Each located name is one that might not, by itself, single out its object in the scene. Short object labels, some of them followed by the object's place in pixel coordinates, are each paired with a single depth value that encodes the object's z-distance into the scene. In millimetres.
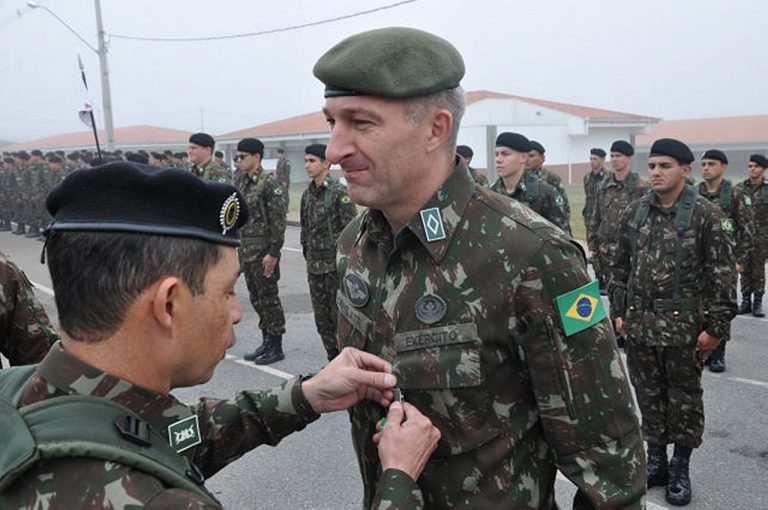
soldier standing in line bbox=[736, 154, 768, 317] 7336
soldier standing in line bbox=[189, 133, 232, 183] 8836
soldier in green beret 1496
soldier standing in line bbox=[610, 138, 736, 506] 3607
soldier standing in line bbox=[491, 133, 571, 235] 6520
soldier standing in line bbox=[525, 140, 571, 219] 7823
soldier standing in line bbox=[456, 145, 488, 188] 9108
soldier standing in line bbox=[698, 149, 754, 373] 7129
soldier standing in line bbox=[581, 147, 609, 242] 10716
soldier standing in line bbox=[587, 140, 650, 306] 8258
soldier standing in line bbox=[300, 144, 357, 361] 5996
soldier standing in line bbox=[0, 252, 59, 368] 2264
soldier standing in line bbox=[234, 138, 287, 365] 6234
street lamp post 20547
